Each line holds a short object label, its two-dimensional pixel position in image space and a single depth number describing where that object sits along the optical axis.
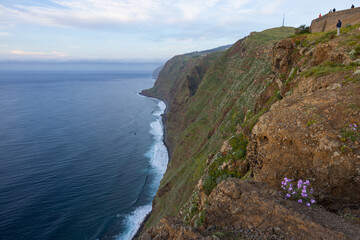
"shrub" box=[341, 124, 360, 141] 8.85
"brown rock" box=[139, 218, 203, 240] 7.17
